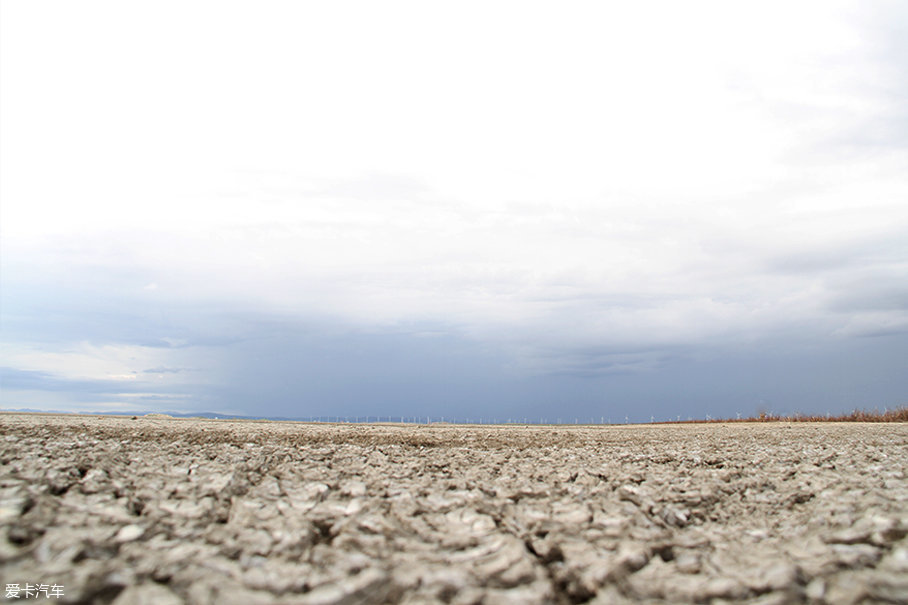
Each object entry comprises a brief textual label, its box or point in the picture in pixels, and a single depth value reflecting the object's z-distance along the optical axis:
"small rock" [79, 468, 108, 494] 5.86
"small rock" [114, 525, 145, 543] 4.58
